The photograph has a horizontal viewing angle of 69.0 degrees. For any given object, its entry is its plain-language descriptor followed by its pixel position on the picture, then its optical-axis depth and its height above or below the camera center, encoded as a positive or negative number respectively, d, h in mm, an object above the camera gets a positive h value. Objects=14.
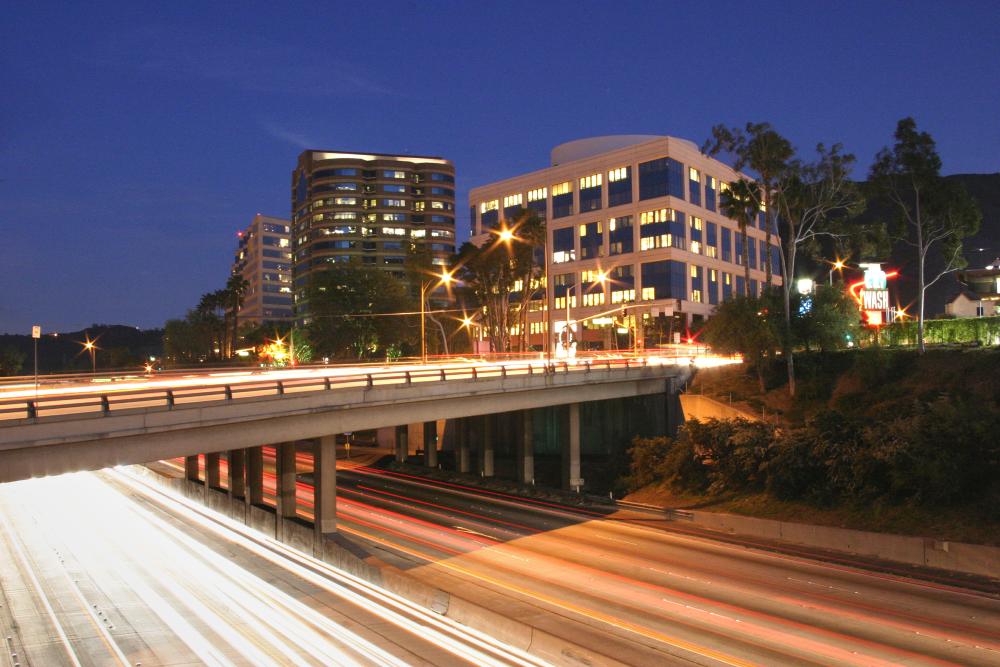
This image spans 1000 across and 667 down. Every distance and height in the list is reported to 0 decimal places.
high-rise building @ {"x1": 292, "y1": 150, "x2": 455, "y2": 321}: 159000 +31120
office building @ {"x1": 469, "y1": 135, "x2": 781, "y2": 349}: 92438 +14404
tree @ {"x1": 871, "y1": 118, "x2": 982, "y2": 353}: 49000 +9765
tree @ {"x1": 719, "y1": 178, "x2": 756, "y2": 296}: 56875 +10945
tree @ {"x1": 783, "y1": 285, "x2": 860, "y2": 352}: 49531 +1200
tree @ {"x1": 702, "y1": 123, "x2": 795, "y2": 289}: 50094 +13051
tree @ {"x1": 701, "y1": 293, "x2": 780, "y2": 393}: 49062 +694
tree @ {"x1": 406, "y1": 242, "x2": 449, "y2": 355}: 84375 +9929
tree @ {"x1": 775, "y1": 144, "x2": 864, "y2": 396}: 50531 +9991
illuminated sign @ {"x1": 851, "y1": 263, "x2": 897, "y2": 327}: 58438 +3146
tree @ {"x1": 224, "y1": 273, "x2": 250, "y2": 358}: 123688 +10397
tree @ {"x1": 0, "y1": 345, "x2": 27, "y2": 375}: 90369 -537
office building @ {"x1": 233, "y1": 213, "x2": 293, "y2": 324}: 197500 +19925
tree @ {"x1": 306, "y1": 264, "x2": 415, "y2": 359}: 88438 +4311
